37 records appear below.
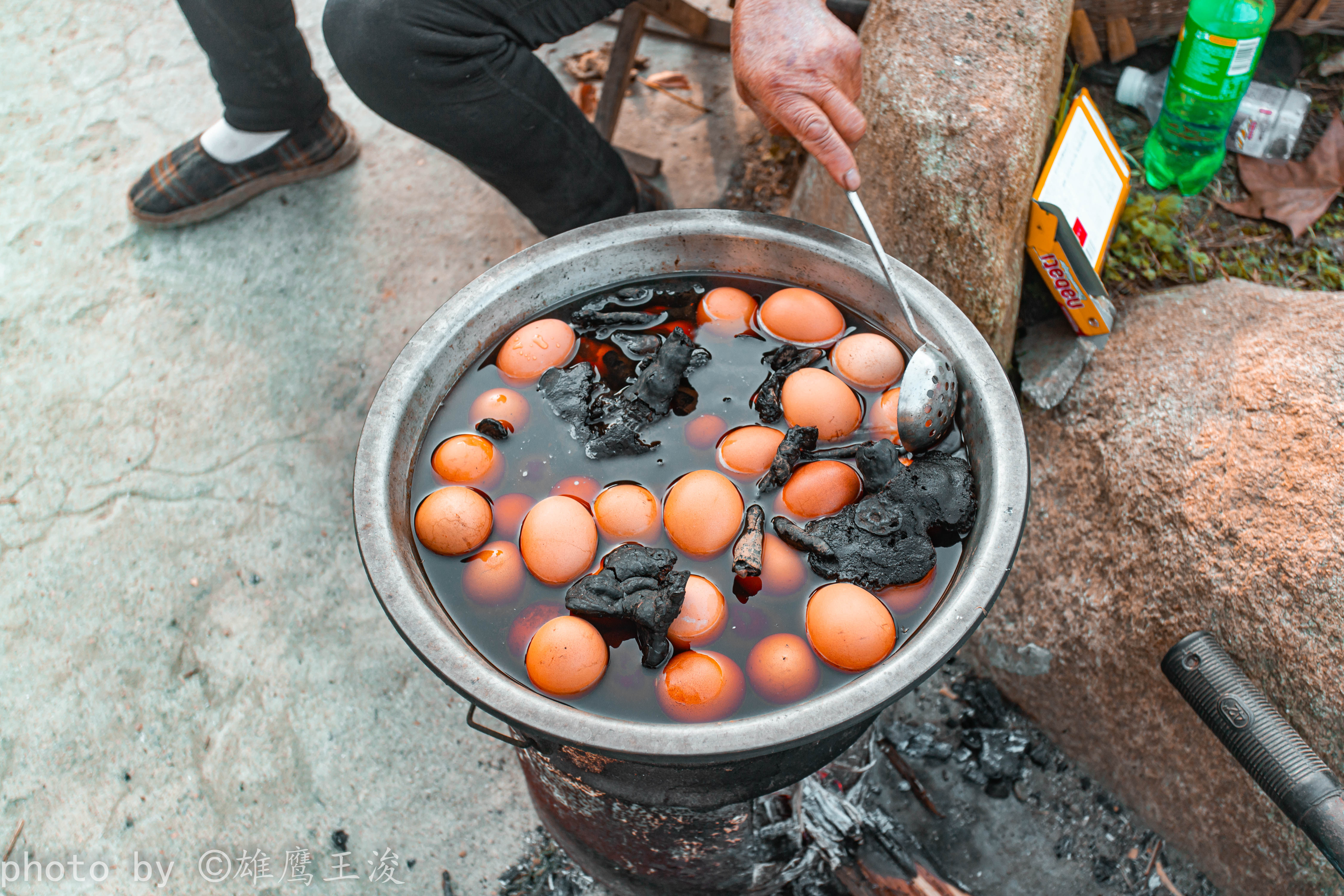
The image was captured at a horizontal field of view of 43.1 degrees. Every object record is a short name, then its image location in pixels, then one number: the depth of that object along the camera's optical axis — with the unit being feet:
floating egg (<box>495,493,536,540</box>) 3.20
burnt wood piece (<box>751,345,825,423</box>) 3.31
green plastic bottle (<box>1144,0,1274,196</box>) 3.75
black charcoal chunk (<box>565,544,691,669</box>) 2.97
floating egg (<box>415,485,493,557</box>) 3.14
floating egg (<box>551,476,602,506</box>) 3.22
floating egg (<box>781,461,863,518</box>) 3.17
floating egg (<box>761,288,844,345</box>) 3.36
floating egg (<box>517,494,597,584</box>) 3.12
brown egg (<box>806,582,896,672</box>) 3.00
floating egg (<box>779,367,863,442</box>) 3.26
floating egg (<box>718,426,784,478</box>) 3.23
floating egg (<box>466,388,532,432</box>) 3.29
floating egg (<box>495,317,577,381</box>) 3.34
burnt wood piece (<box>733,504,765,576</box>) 3.10
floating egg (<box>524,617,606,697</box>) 2.99
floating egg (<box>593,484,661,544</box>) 3.16
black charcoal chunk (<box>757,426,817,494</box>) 3.19
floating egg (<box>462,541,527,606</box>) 3.12
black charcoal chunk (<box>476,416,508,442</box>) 3.27
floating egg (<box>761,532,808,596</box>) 3.12
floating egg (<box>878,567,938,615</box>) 3.07
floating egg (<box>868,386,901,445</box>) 3.26
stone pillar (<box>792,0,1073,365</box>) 3.66
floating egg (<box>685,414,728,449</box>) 3.29
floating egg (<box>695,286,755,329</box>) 3.42
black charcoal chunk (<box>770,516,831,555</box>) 3.10
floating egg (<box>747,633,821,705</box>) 3.01
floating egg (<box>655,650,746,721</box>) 2.98
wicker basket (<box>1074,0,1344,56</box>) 4.10
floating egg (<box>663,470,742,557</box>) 3.13
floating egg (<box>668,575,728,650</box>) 3.05
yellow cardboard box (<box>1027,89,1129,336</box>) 3.59
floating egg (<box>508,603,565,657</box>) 3.07
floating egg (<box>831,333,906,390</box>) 3.30
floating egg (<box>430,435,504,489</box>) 3.22
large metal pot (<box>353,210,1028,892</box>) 2.79
